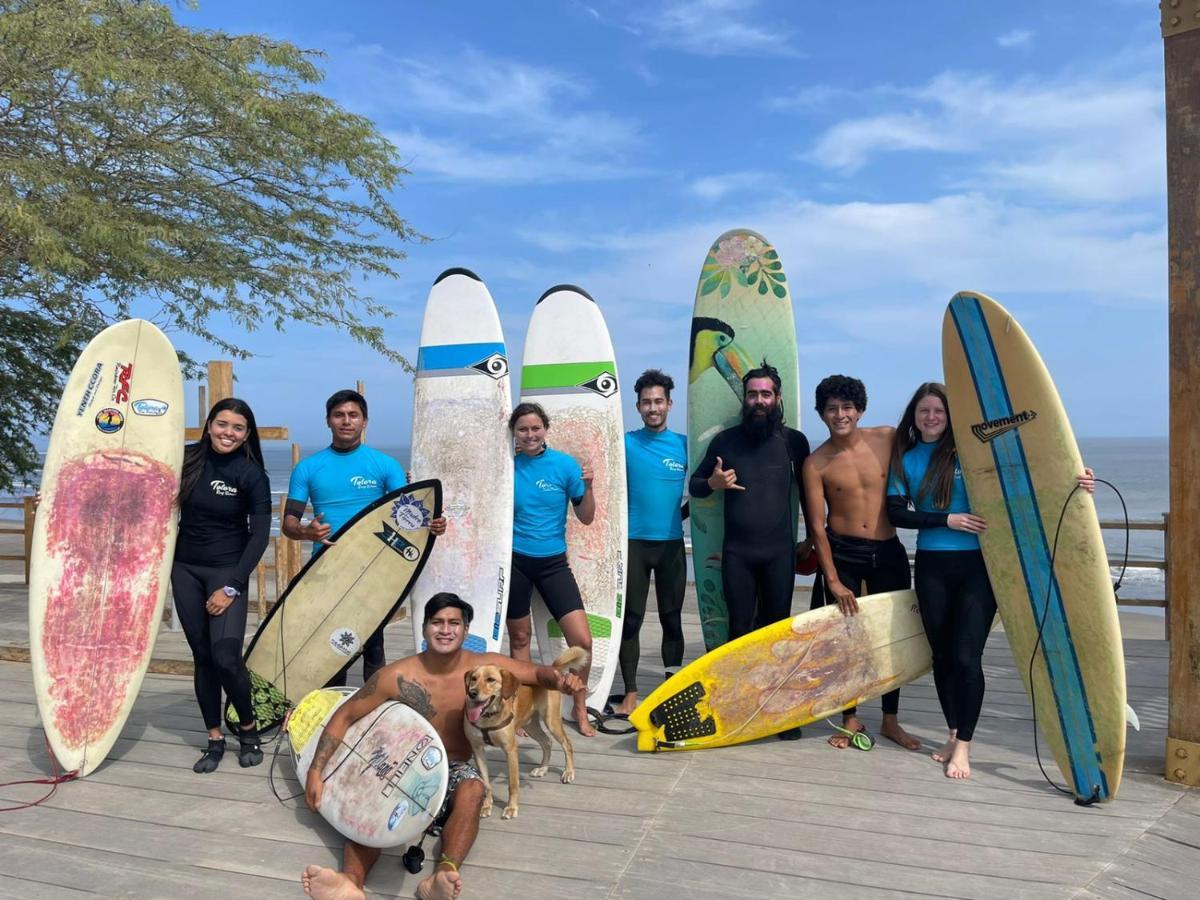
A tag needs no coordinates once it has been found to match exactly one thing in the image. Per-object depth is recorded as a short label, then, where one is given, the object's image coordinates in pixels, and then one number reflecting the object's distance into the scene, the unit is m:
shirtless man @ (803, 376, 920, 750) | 3.38
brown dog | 2.59
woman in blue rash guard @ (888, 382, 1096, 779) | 3.10
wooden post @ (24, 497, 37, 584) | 7.07
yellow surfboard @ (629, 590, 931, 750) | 3.36
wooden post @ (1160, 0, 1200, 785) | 2.83
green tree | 6.21
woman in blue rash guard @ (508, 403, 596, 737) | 3.61
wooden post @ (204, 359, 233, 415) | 4.81
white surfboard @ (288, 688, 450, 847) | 2.30
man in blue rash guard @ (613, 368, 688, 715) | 3.85
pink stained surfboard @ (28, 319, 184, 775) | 3.31
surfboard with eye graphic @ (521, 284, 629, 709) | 4.00
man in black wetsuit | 3.53
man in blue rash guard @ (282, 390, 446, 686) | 3.51
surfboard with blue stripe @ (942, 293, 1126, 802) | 2.91
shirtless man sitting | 2.38
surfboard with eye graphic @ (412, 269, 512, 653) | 4.01
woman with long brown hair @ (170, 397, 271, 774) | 3.19
